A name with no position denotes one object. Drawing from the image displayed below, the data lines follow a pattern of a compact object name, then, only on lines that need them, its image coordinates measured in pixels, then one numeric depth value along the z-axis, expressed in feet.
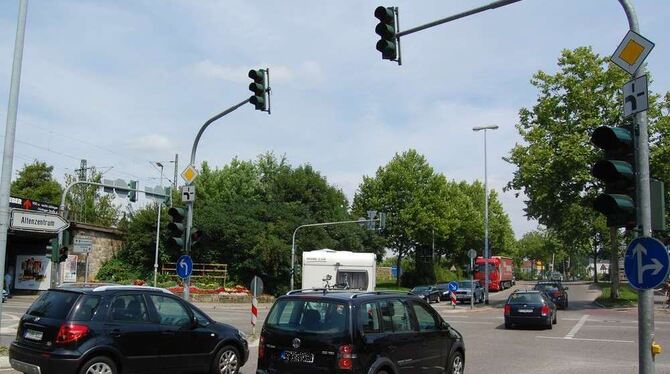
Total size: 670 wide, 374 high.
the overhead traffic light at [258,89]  50.19
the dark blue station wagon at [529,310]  72.59
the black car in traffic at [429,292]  141.59
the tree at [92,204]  200.23
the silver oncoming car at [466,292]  140.87
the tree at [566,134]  120.47
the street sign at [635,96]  23.56
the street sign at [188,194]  58.71
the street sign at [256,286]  62.28
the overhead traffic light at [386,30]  34.42
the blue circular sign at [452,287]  114.49
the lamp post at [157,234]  139.54
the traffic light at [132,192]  96.55
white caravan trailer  84.58
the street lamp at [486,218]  125.15
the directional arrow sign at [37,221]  53.93
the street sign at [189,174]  59.93
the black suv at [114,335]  27.94
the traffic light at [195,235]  55.88
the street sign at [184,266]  55.06
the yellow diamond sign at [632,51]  24.04
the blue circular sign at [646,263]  21.36
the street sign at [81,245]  71.43
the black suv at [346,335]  25.52
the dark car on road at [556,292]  114.21
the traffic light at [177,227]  53.47
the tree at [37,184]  191.83
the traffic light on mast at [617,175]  22.68
